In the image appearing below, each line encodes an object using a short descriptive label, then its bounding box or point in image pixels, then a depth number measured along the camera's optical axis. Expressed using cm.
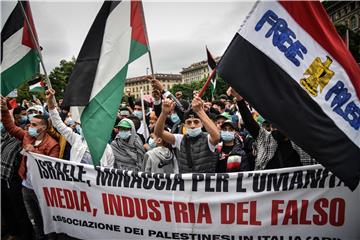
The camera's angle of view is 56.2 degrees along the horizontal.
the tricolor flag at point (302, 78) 275
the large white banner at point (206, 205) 310
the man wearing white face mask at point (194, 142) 374
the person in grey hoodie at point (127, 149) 458
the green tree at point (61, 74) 5207
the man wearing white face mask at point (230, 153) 371
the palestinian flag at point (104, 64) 362
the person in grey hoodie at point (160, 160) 412
